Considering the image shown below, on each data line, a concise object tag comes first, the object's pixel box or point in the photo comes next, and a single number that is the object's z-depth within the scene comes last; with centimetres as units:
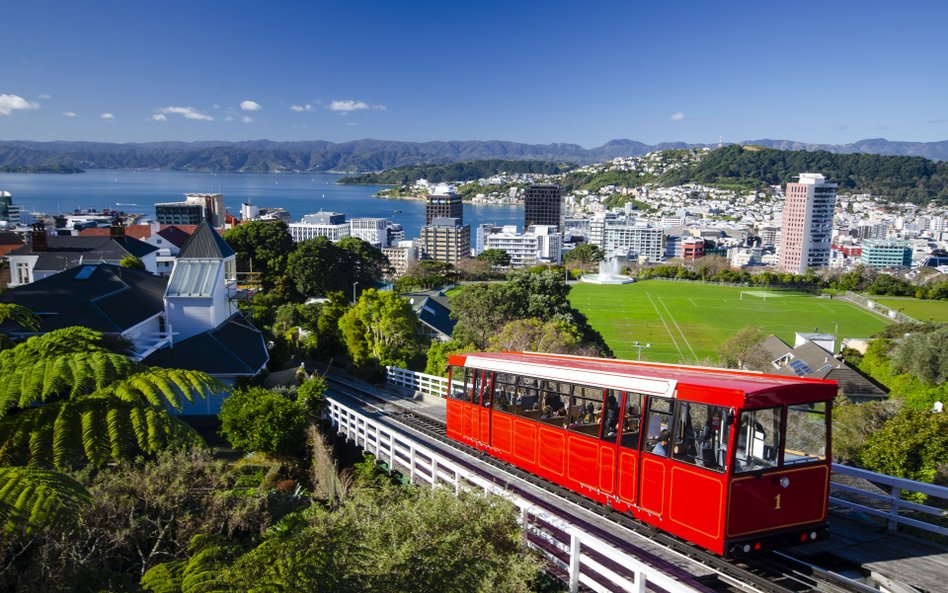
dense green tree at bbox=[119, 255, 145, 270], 3612
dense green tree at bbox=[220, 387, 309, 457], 1490
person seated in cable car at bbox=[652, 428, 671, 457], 818
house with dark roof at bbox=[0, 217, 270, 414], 2077
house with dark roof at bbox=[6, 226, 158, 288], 3653
